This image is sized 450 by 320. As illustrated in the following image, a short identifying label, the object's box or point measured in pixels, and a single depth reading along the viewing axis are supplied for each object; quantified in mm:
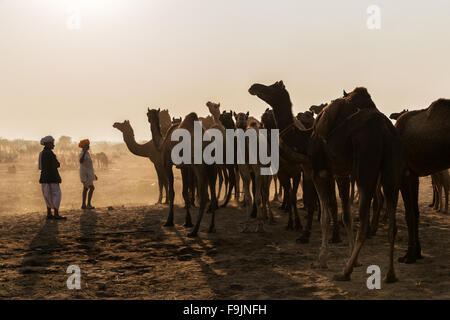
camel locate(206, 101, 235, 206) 14391
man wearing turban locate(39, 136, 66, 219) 12719
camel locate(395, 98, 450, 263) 7078
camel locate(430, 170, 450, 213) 13156
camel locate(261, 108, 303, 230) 10711
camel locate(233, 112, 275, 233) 10664
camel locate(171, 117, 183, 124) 14611
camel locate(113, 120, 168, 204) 16391
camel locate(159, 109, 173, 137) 18016
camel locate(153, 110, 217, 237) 10398
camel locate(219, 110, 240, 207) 13578
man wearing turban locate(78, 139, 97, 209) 14820
